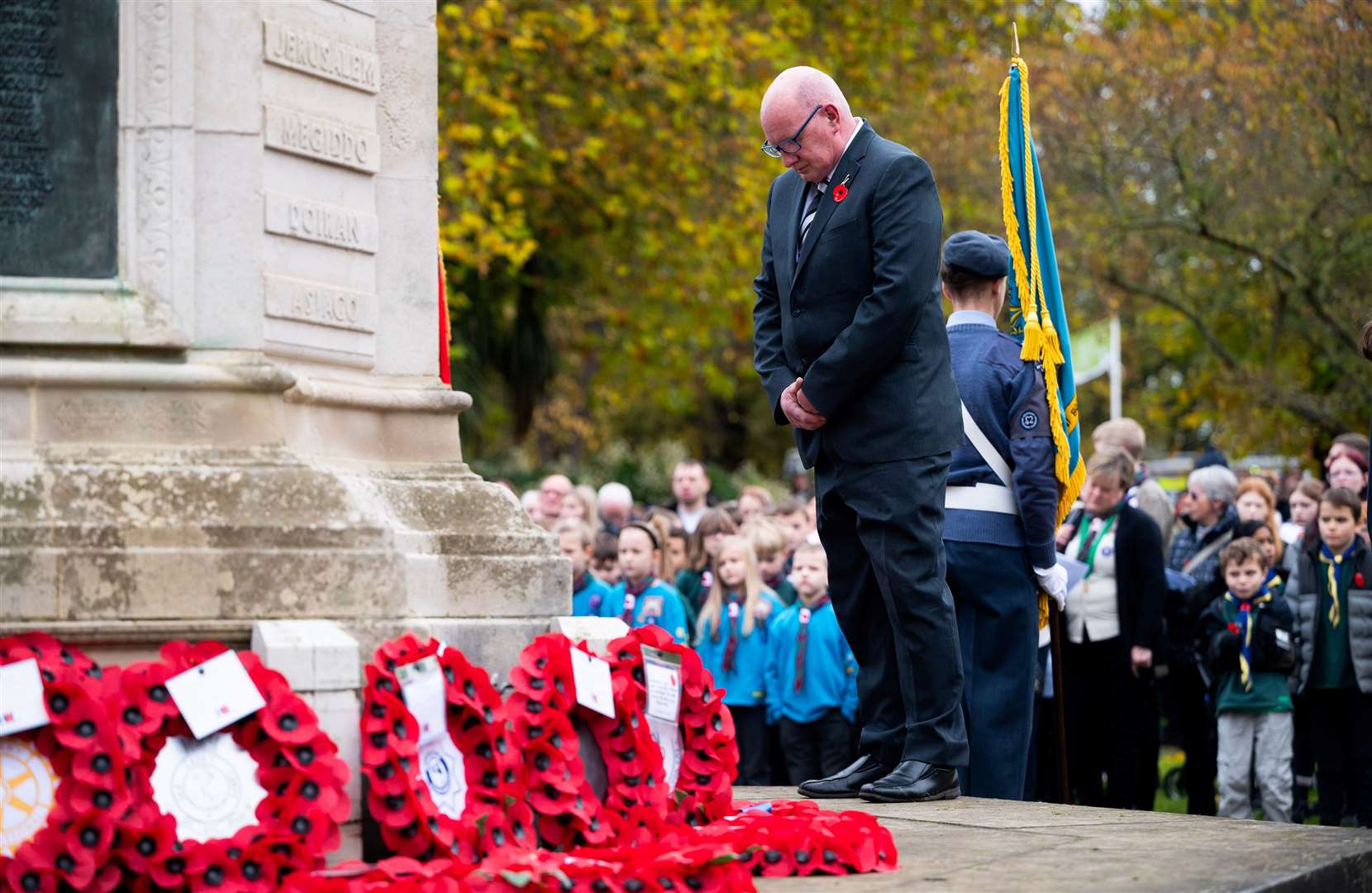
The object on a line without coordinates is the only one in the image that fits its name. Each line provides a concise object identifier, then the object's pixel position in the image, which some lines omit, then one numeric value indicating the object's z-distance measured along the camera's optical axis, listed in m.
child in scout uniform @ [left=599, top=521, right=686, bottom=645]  20.89
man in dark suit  11.81
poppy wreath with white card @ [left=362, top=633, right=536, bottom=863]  9.62
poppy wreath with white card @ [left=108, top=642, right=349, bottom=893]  9.07
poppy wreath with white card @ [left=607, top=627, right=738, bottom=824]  11.10
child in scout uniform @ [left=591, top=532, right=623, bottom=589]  23.77
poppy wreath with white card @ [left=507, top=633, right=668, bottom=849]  10.20
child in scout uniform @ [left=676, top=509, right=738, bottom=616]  22.61
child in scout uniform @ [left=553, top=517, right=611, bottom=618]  21.91
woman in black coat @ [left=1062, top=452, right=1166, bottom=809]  19.52
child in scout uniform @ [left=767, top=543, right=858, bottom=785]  20.11
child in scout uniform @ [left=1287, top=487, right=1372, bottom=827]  19.09
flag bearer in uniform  13.47
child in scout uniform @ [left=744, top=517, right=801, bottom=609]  22.45
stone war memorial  9.30
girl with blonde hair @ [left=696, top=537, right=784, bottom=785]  20.64
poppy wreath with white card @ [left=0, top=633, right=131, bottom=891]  8.90
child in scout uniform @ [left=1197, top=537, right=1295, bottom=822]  19.45
